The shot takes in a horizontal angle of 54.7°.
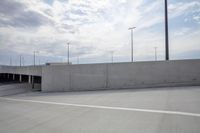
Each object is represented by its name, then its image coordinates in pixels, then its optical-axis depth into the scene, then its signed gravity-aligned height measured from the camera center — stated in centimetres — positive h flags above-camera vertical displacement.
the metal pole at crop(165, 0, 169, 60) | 1597 +257
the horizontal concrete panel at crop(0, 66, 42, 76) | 2323 +6
